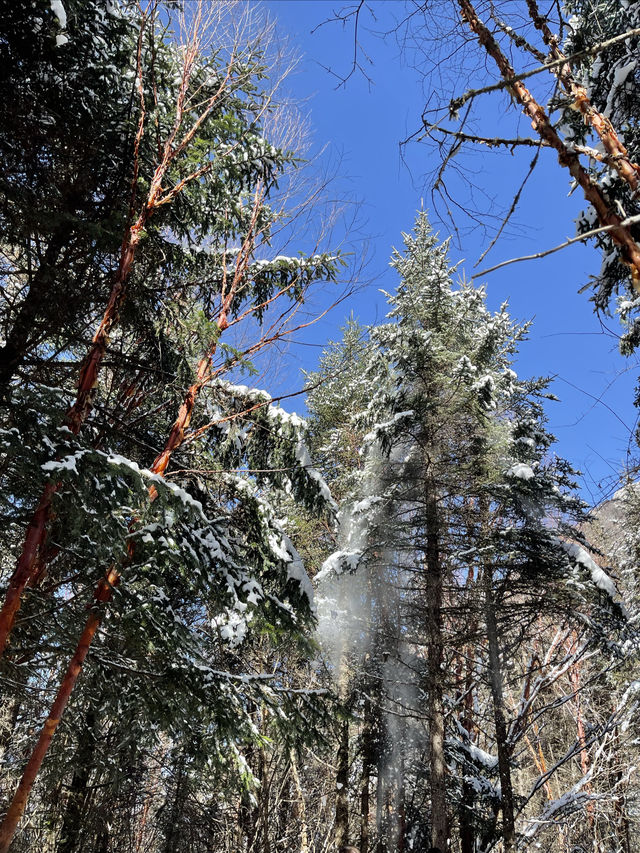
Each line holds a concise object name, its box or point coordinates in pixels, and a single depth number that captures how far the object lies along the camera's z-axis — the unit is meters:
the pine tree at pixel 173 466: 3.57
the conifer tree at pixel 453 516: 8.52
